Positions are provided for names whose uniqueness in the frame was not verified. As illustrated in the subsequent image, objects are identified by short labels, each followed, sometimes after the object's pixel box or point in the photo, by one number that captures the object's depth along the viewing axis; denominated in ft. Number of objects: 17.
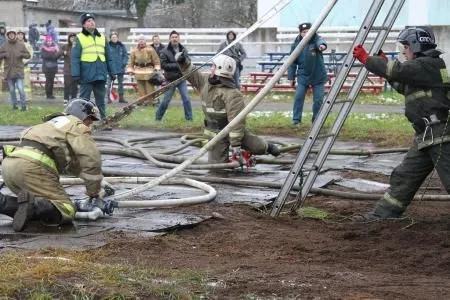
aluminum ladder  26.37
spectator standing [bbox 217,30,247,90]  61.11
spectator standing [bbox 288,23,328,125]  50.88
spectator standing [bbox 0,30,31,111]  64.64
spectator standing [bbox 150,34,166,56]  66.69
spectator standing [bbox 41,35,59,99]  77.87
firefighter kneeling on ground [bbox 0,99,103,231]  23.81
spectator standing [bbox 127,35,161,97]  63.31
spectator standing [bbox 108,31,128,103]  71.41
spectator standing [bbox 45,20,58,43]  89.18
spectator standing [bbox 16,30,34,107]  67.45
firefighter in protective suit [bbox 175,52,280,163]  34.06
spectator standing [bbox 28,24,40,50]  99.50
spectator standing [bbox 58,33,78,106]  64.34
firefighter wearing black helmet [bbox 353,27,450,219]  24.73
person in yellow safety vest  47.57
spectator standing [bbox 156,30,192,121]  53.67
